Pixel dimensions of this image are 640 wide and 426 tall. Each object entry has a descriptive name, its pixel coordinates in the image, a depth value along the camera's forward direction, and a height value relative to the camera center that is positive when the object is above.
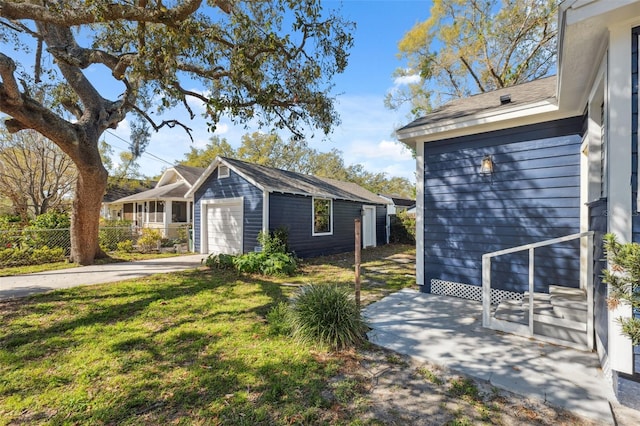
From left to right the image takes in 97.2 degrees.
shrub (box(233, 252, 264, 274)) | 7.77 -1.44
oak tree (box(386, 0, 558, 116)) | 12.04 +7.65
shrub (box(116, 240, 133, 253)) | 11.57 -1.40
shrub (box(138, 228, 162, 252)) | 11.88 -1.17
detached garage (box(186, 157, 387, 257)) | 9.79 +0.08
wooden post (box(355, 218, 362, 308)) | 3.98 -0.64
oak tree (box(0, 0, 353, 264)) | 4.91 +3.20
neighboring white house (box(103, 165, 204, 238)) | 16.69 +0.56
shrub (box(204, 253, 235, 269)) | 8.30 -1.48
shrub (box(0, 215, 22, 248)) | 8.80 -0.83
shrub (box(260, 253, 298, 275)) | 7.70 -1.48
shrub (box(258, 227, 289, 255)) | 8.93 -0.93
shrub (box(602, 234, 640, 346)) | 1.83 -0.44
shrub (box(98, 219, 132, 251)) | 11.63 -1.02
